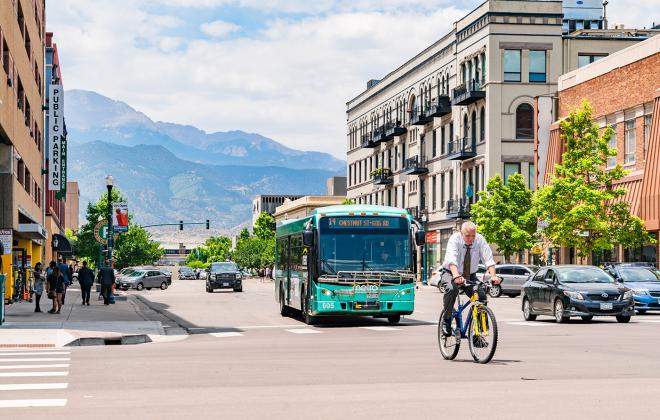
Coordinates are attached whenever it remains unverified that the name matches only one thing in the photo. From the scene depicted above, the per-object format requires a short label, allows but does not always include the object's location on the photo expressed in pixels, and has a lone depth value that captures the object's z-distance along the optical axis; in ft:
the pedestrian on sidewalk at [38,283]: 112.78
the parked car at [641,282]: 103.65
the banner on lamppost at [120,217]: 166.50
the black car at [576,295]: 86.43
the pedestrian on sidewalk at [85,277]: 137.43
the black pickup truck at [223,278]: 210.38
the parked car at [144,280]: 254.27
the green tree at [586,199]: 156.56
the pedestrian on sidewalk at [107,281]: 145.59
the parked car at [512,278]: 168.25
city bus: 85.87
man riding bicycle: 49.67
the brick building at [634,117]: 156.46
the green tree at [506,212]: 195.52
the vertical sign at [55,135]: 191.83
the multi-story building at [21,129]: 122.52
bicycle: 48.83
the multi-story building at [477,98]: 229.04
